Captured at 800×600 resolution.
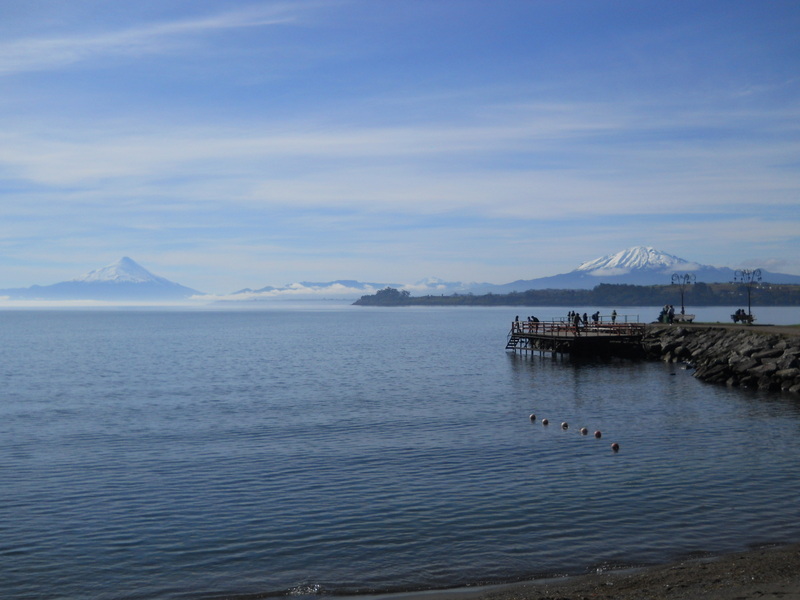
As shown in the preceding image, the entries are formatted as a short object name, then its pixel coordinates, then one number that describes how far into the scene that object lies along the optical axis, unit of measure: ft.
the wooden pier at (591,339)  204.23
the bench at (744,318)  225.39
